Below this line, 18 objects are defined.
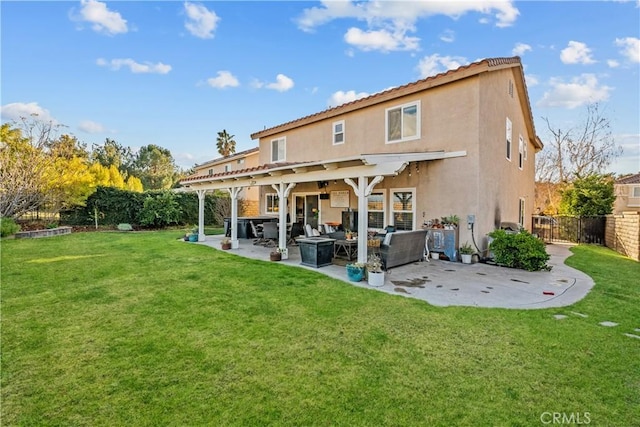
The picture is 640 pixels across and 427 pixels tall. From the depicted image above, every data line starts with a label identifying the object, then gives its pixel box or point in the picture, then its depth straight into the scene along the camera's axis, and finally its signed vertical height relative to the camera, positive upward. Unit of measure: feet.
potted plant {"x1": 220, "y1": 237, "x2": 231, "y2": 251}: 36.29 -3.96
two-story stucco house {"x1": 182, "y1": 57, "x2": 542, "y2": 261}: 28.63 +5.75
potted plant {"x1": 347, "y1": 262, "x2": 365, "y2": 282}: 22.02 -4.28
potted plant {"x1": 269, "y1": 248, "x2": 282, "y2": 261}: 29.81 -4.30
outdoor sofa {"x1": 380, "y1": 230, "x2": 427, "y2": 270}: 25.31 -3.07
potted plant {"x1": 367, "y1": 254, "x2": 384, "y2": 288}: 20.92 -4.26
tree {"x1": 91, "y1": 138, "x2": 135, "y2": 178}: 131.55 +25.17
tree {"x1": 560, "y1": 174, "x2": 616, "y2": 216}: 53.78 +2.89
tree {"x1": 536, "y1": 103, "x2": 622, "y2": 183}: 78.48 +17.05
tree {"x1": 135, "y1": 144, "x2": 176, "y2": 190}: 142.31 +21.21
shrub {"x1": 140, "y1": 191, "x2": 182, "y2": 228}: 59.41 +0.22
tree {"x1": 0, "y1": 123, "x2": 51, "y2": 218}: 43.88 +5.63
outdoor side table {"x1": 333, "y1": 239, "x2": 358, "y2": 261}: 28.30 -3.45
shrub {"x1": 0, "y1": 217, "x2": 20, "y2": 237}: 38.47 -2.15
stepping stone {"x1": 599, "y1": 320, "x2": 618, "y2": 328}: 14.40 -5.22
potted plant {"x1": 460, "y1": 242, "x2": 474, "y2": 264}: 28.81 -3.88
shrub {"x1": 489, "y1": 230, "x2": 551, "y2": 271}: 25.84 -3.28
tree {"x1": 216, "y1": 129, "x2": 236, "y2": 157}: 123.44 +27.44
